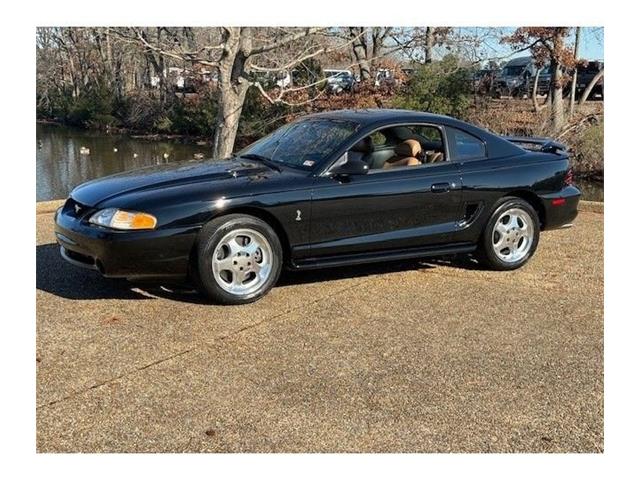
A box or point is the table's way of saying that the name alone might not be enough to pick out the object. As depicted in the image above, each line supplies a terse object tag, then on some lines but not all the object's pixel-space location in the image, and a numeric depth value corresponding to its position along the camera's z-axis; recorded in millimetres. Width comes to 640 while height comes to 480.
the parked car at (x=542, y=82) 23975
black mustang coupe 4910
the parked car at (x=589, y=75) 23141
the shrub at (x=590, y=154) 20094
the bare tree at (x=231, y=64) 11961
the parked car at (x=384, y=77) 25266
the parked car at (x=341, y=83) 25891
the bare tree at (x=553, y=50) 21203
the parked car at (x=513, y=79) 24297
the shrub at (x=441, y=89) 23078
